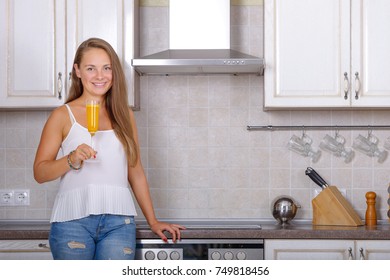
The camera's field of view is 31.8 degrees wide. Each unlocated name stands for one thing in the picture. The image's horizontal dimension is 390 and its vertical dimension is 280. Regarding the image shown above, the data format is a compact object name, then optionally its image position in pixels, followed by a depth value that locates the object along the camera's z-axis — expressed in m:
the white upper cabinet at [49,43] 3.48
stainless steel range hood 3.55
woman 2.71
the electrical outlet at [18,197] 3.81
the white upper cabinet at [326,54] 3.46
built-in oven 3.17
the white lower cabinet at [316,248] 3.20
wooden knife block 3.46
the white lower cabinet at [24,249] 3.21
